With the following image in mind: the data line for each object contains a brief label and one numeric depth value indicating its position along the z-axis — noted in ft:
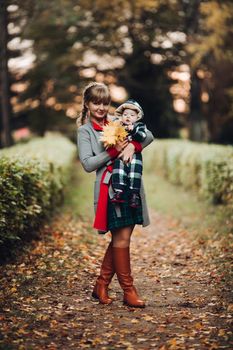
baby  15.81
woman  16.06
